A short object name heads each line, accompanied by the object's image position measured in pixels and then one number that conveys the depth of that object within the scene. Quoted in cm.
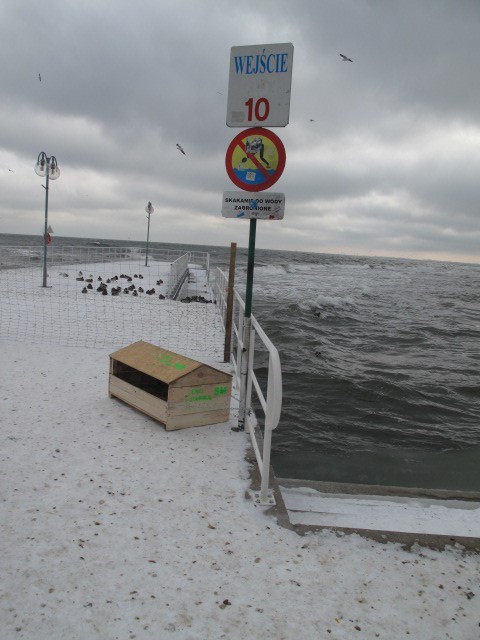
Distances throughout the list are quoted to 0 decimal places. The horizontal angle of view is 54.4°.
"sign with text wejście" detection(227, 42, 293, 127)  398
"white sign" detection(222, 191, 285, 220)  406
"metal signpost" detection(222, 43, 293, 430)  399
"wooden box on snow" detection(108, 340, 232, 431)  437
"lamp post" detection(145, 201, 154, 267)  2462
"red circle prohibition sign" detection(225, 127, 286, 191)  402
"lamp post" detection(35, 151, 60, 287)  1427
